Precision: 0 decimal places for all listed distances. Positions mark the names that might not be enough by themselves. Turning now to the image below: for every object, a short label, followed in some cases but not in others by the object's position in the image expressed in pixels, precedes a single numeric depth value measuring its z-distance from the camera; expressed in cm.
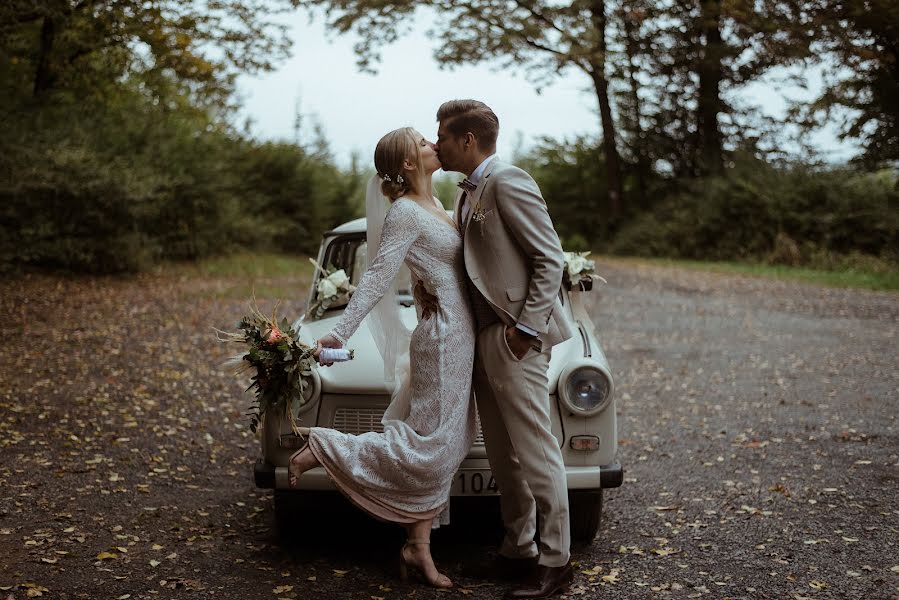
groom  360
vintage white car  417
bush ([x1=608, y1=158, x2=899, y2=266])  2159
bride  368
